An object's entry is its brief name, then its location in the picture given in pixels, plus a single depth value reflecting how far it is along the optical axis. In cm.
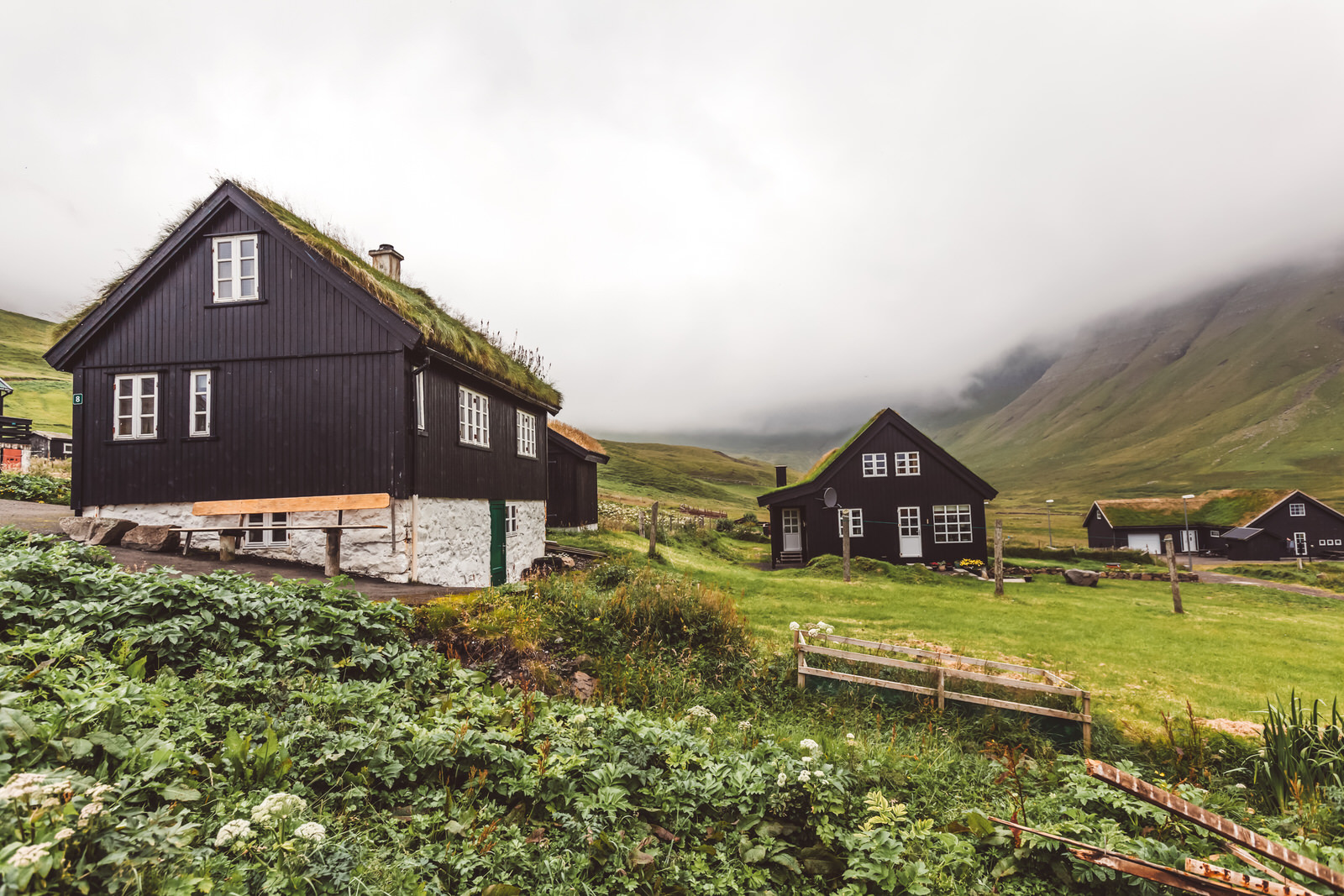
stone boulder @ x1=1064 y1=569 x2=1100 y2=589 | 2538
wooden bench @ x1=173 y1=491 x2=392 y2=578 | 1219
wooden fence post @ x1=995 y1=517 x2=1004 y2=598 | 1978
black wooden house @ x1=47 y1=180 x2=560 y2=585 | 1327
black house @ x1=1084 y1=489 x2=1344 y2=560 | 4803
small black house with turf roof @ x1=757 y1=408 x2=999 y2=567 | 2755
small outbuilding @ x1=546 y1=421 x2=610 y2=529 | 3050
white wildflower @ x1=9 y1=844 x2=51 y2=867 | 223
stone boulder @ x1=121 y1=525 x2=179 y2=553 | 1254
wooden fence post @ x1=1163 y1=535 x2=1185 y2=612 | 1752
